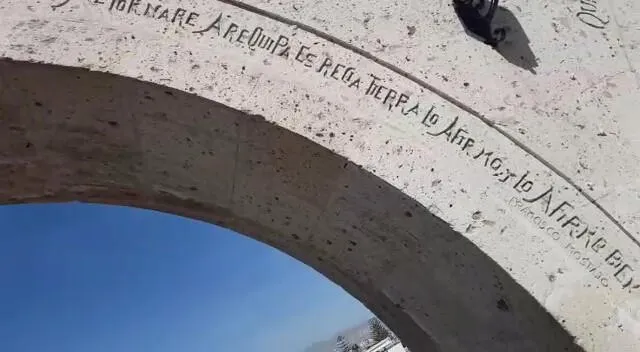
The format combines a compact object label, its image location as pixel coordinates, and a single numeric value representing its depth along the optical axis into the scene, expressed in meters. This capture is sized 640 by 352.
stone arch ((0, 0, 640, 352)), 2.80
